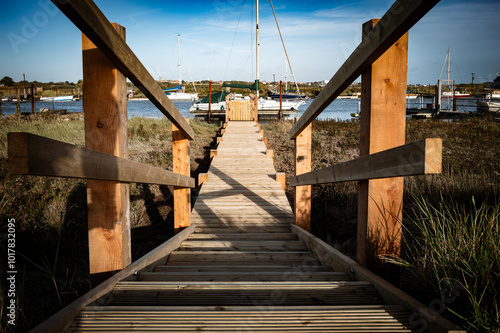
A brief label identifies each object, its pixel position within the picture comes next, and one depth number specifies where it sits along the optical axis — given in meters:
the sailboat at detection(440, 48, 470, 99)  30.60
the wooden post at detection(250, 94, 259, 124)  14.33
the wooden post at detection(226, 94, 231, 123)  14.42
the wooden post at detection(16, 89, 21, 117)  13.21
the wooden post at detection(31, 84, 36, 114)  16.07
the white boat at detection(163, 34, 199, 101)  46.94
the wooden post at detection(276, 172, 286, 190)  5.52
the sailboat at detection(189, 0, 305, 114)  21.37
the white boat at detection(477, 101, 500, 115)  18.09
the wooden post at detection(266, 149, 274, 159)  7.29
